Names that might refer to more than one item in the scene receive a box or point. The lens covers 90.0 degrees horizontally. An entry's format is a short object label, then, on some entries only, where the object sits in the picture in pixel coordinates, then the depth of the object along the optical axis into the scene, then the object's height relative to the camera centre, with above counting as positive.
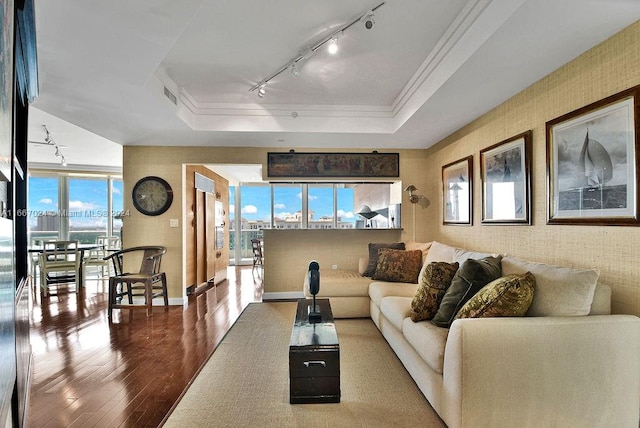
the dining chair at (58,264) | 5.65 -0.79
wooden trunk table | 2.21 -1.08
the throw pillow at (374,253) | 4.39 -0.52
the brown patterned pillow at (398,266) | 3.97 -0.64
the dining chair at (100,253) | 6.40 -0.77
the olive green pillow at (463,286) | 2.30 -0.53
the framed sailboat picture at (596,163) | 1.95 +0.34
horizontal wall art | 5.06 +0.83
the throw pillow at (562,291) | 1.88 -0.48
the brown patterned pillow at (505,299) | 1.93 -0.53
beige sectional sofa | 1.75 -0.87
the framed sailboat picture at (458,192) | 3.82 +0.30
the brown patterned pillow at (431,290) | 2.48 -0.60
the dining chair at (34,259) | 6.13 -0.74
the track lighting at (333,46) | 2.52 +1.34
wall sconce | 4.89 +0.33
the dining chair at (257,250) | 8.23 -0.85
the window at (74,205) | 7.58 +0.37
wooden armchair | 4.17 -0.77
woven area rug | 2.04 -1.29
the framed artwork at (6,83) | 0.99 +0.48
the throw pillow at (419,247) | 4.22 -0.44
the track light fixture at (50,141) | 5.13 +1.39
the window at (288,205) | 6.61 +0.26
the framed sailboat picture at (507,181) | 2.86 +0.32
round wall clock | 4.89 +0.35
